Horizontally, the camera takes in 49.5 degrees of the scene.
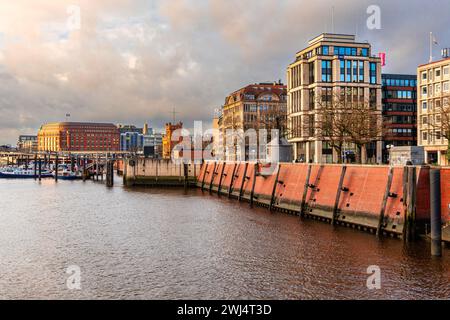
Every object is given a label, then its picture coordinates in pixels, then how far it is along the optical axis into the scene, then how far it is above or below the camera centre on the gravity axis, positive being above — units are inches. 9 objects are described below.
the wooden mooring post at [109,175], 4795.8 -130.8
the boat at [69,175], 6126.0 -167.1
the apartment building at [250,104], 6186.0 +738.8
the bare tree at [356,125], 2658.2 +199.2
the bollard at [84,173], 5831.7 -141.1
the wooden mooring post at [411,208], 1526.8 -152.3
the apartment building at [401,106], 4970.5 +551.7
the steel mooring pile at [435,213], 1307.8 -145.5
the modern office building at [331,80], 4052.7 +674.6
